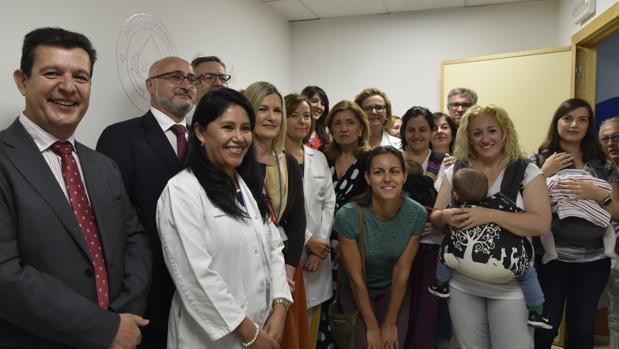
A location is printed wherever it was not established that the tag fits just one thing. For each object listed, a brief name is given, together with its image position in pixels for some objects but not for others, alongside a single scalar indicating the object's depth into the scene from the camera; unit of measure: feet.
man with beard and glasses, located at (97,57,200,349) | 5.75
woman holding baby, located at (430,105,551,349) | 6.16
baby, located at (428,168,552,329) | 6.10
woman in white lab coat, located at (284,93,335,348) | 7.68
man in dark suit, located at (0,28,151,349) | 3.71
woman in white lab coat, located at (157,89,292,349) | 4.56
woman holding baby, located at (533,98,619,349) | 7.08
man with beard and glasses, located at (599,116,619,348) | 8.54
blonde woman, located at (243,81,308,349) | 6.83
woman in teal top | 7.20
